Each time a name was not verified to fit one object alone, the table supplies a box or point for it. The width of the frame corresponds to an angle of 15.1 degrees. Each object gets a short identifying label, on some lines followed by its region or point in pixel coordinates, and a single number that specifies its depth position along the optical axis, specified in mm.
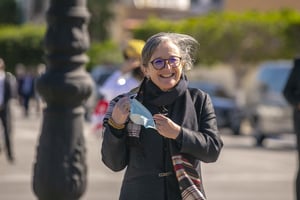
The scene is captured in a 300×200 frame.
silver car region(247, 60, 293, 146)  26989
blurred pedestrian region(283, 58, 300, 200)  10371
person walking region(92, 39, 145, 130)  10250
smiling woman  5602
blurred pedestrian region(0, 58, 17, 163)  19545
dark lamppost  8566
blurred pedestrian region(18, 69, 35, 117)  42719
